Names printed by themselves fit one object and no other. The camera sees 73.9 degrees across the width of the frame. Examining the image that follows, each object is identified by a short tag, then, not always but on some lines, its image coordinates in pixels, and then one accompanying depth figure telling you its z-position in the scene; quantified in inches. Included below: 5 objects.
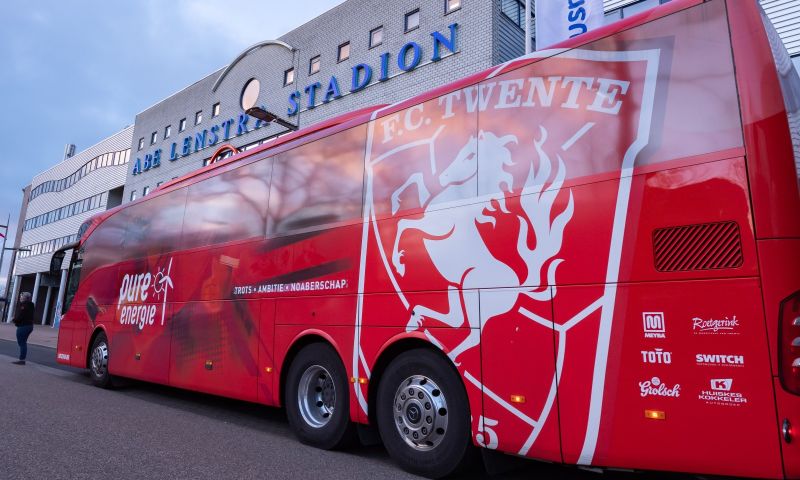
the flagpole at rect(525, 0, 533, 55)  408.9
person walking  506.9
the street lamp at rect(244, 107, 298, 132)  550.4
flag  368.8
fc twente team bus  120.9
